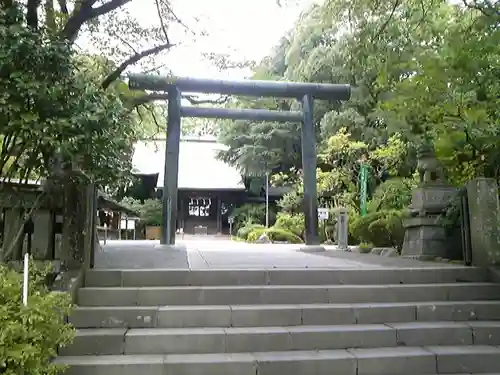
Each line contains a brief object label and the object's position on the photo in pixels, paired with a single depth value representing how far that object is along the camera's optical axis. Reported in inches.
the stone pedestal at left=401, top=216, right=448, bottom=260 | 305.6
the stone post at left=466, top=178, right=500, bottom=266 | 237.6
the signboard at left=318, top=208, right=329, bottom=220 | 502.2
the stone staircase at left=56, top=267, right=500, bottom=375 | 163.2
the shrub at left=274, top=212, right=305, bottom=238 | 733.9
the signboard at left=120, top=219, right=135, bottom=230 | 842.0
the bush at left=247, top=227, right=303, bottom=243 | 681.0
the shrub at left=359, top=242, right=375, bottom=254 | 392.8
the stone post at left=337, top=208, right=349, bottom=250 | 422.6
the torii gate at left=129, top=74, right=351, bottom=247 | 389.7
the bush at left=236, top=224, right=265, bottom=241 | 817.5
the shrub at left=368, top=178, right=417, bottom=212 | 478.0
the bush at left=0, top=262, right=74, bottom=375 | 121.8
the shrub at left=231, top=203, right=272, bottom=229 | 1010.7
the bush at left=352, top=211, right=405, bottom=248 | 415.8
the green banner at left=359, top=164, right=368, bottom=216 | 587.4
